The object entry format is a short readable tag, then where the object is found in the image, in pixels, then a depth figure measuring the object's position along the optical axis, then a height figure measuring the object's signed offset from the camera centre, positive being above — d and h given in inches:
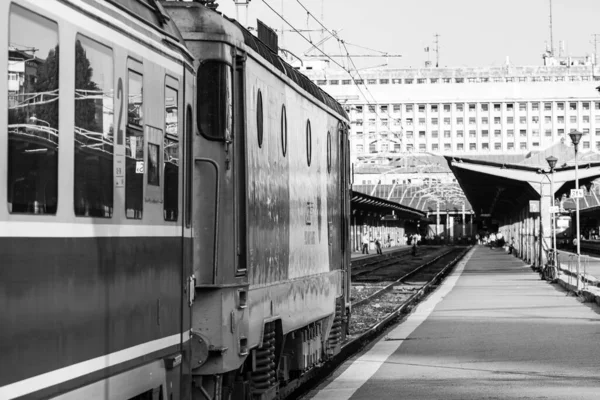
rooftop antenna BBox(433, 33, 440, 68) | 7571.4 +1246.3
